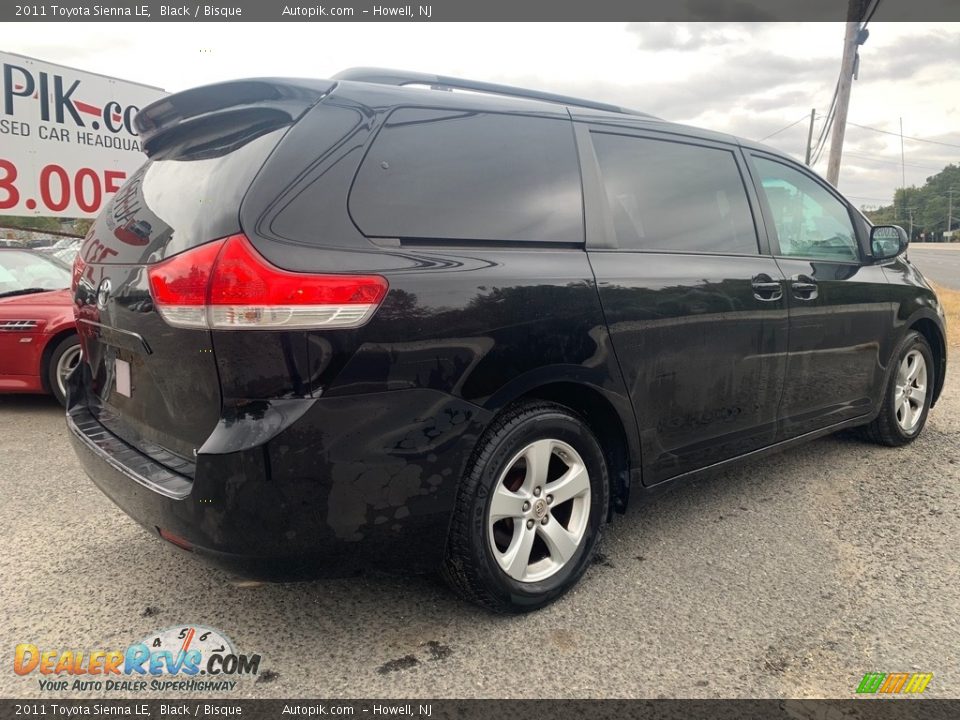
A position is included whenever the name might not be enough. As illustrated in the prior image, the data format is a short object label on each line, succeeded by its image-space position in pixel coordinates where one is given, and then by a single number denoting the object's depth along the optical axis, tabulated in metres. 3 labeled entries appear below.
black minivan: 1.97
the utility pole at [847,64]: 13.18
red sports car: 5.35
